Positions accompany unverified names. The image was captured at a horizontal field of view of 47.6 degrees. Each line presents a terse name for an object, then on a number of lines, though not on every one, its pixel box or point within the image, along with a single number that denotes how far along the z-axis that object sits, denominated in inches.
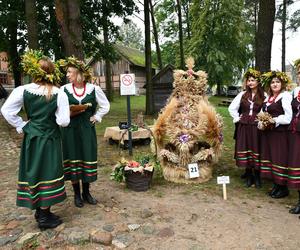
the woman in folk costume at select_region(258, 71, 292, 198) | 174.9
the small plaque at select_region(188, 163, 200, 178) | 209.0
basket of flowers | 196.7
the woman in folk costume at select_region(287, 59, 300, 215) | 163.5
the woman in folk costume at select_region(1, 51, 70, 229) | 139.2
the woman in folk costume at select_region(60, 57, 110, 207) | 164.6
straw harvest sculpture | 208.7
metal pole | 282.0
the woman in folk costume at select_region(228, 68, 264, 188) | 198.5
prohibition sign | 281.6
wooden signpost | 183.9
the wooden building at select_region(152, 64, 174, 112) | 496.6
